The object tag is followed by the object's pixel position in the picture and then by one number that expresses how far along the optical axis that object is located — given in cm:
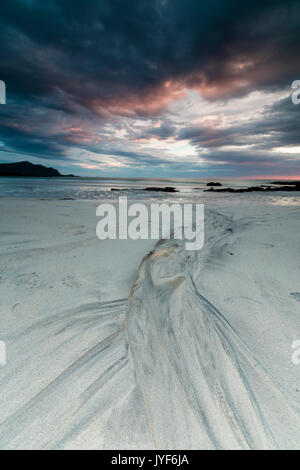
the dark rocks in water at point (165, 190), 1764
